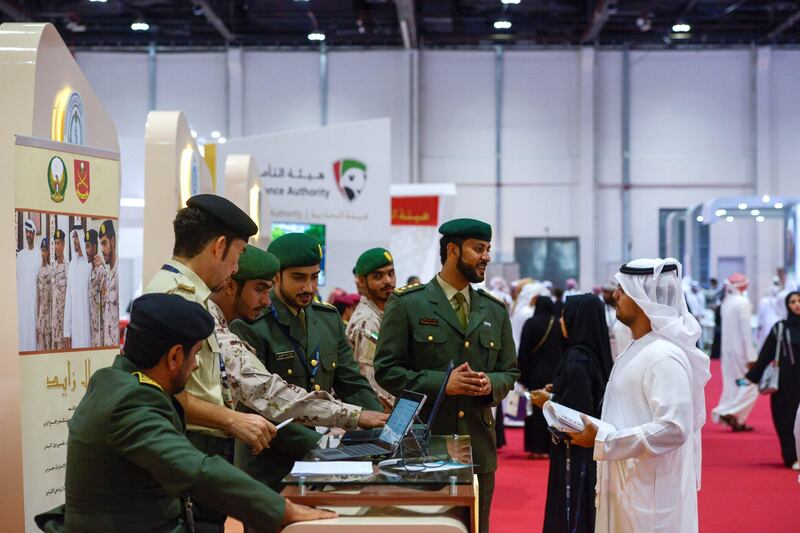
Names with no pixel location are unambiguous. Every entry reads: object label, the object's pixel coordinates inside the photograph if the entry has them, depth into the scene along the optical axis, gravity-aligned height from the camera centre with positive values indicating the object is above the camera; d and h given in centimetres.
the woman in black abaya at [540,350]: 795 -86
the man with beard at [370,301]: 493 -30
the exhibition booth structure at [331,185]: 1041 +65
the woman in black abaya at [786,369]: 798 -102
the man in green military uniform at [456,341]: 367 -37
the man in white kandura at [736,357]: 991 -115
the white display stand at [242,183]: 821 +51
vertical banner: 361 -17
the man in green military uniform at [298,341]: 322 -33
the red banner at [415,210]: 1448 +49
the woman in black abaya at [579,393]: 464 -72
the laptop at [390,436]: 275 -54
